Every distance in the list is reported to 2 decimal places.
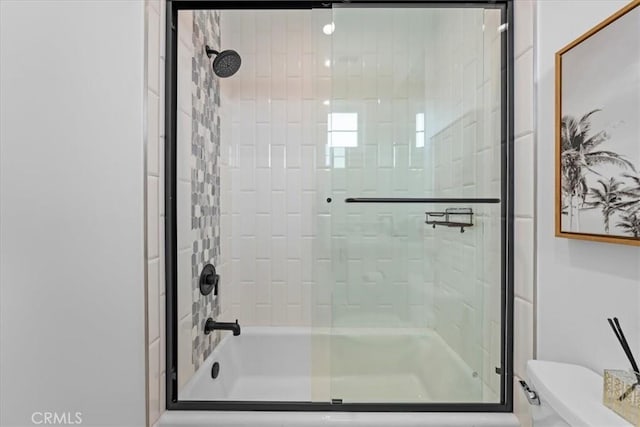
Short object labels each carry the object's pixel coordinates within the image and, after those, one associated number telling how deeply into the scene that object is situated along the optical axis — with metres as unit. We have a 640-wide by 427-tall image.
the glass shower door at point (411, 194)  1.38
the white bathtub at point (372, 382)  1.25
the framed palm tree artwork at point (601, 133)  0.83
